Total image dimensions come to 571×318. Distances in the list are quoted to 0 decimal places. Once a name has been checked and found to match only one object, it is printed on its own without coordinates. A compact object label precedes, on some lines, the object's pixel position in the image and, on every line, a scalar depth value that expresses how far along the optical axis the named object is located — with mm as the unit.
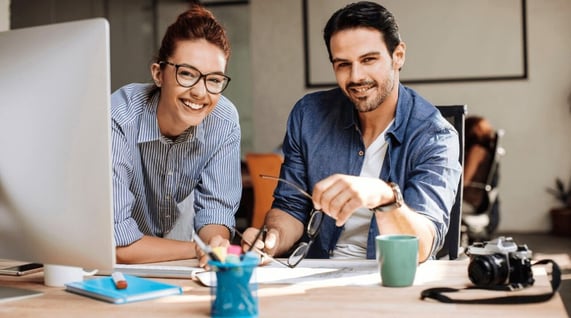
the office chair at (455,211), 2074
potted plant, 6215
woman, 1948
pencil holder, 1187
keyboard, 1562
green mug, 1384
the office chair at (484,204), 4816
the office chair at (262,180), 4504
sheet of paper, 1470
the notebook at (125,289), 1345
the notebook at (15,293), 1399
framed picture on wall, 6395
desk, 1210
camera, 1355
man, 1895
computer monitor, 1248
